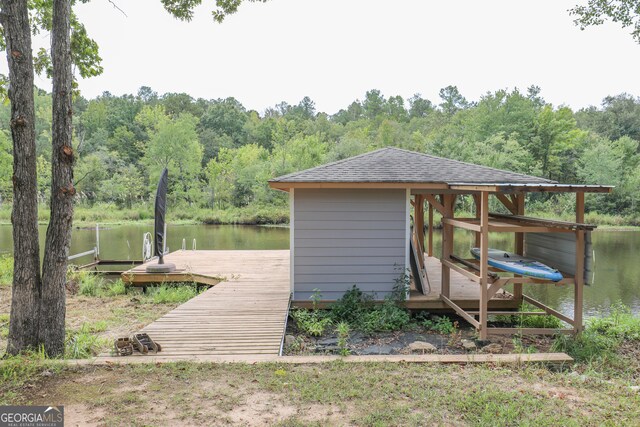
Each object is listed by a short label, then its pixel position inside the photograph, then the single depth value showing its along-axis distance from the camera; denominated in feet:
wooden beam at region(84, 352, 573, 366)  12.21
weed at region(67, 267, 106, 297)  25.66
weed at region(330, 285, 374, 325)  20.02
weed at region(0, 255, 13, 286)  27.40
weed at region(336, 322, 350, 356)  15.18
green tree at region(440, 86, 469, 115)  163.63
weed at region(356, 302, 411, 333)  18.79
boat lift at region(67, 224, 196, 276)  30.94
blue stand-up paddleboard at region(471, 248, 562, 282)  16.72
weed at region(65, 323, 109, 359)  12.67
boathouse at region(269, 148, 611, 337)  20.10
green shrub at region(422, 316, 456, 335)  19.13
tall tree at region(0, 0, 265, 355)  11.71
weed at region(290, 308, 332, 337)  18.10
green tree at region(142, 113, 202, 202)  93.15
